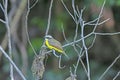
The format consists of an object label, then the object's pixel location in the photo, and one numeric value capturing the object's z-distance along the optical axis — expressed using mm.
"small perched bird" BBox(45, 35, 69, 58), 7262
